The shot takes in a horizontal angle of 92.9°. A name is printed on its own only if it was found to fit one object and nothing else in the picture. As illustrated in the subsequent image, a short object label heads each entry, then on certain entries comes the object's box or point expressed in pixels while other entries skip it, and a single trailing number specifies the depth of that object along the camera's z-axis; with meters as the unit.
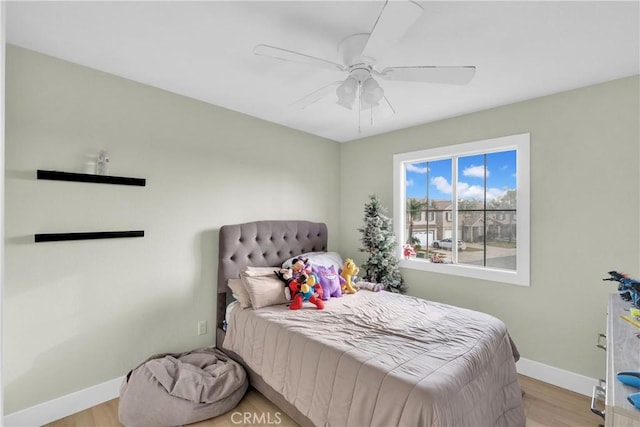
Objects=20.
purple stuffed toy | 2.93
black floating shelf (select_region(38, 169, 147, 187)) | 2.09
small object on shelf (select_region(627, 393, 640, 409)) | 0.84
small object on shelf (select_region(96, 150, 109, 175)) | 2.32
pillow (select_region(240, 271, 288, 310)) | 2.65
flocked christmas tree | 3.56
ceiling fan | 1.32
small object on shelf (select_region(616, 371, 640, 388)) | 0.95
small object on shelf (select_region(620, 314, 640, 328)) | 1.33
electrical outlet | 2.89
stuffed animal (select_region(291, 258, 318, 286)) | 2.80
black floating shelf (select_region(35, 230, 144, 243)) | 2.08
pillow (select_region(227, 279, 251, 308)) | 2.71
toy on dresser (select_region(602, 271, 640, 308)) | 1.48
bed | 1.56
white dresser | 0.85
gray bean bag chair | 2.04
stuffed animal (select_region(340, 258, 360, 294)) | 3.13
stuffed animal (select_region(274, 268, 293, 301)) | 2.79
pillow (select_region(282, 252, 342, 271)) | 3.38
